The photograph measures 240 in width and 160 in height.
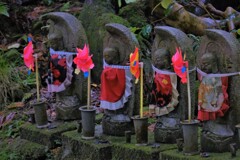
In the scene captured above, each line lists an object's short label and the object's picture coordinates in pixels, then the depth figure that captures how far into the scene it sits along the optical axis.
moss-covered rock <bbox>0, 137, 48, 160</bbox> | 4.65
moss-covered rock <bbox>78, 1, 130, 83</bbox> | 6.63
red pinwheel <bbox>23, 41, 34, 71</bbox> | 4.75
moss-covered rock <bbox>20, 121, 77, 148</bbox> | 4.66
